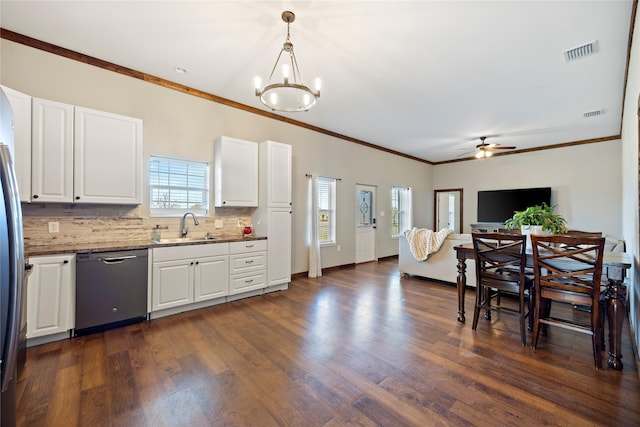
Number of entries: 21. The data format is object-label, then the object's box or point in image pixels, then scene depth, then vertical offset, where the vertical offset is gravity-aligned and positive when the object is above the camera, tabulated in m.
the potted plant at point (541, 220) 2.98 -0.05
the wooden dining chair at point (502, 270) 2.61 -0.55
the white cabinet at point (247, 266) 3.78 -0.74
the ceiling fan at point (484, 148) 5.73 +1.43
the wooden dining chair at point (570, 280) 2.21 -0.56
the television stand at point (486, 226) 7.59 -0.30
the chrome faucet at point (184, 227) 3.77 -0.18
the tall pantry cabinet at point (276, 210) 4.25 +0.07
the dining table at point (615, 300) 2.15 -0.67
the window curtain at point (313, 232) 5.25 -0.34
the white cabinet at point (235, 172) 3.95 +0.62
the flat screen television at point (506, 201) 6.91 +0.38
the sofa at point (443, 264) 4.43 -0.84
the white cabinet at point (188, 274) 3.16 -0.74
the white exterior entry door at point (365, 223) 6.61 -0.21
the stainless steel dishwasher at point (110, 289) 2.70 -0.78
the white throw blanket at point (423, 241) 4.65 -0.45
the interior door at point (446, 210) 8.71 +0.17
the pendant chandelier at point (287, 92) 2.48 +1.22
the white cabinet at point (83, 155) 2.64 +0.60
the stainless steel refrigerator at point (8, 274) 1.04 -0.24
